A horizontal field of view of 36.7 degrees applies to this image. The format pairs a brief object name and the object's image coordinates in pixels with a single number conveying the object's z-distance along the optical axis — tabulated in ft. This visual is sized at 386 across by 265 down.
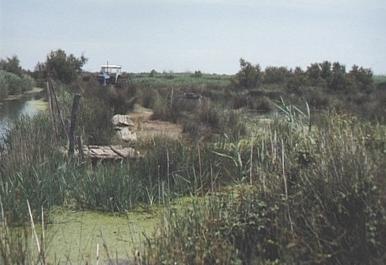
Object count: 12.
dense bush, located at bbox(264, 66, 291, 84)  168.04
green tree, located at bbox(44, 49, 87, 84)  150.08
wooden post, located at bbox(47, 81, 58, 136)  36.00
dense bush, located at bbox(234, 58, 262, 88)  152.35
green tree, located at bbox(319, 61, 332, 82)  144.66
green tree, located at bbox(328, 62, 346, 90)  135.74
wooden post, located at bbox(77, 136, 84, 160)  31.81
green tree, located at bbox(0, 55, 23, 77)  174.36
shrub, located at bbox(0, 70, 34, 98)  122.83
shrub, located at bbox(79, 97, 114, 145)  48.24
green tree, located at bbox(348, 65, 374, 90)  136.04
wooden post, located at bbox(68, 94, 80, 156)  32.17
